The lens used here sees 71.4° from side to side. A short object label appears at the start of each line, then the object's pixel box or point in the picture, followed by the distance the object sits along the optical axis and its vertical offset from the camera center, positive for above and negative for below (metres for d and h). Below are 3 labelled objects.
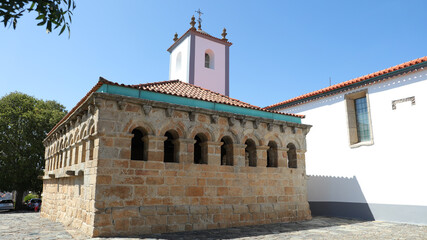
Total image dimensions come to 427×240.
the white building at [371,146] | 9.86 +1.13
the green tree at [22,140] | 22.72 +2.73
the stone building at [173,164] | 7.44 +0.35
